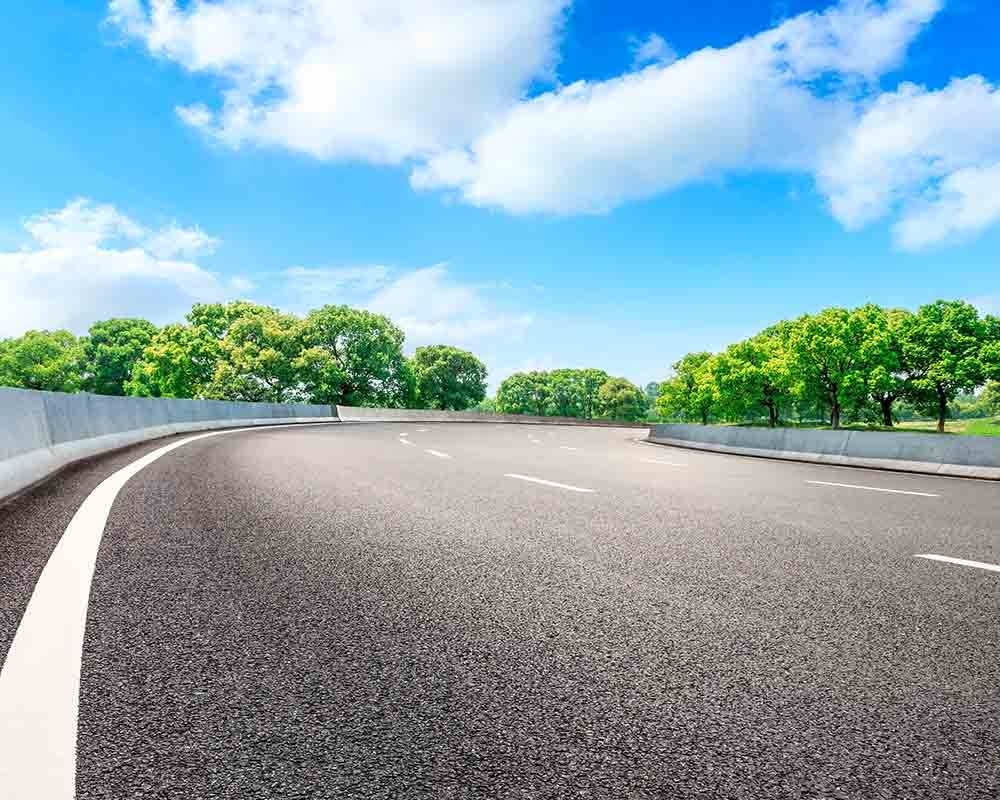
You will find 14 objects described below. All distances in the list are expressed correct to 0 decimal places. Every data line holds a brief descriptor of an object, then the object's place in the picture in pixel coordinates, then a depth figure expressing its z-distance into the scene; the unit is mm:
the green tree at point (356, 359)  81562
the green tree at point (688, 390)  98938
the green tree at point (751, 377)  81125
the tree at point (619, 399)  154250
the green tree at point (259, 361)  78000
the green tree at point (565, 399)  161625
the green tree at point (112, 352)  108812
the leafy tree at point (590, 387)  163125
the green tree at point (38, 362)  93750
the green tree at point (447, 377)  113625
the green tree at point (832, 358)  66562
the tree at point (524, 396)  161625
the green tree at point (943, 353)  61594
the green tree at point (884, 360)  64625
